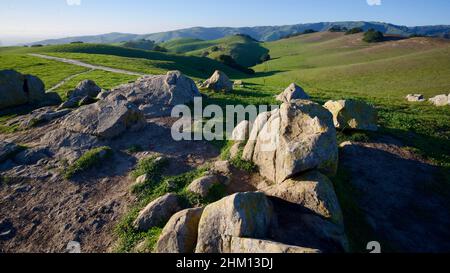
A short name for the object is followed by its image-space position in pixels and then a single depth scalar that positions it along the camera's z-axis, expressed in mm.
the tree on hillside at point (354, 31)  151162
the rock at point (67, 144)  19422
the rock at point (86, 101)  26955
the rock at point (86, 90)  29512
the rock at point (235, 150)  17344
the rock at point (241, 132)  18141
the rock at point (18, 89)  28891
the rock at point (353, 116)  19688
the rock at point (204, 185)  14758
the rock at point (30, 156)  19125
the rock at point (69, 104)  26672
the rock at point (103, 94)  27459
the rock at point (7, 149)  19234
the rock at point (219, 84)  32344
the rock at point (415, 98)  35731
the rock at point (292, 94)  27531
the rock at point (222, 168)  16312
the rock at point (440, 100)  31838
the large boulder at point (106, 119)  20828
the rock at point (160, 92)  25000
